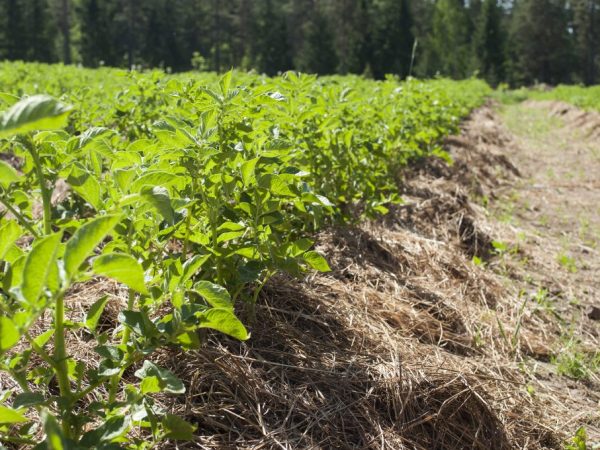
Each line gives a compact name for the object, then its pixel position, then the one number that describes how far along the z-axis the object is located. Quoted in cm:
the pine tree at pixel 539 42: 5888
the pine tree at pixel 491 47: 5309
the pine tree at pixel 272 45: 4859
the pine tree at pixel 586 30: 6088
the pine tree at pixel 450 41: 5025
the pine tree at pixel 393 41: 5034
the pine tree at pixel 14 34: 4341
